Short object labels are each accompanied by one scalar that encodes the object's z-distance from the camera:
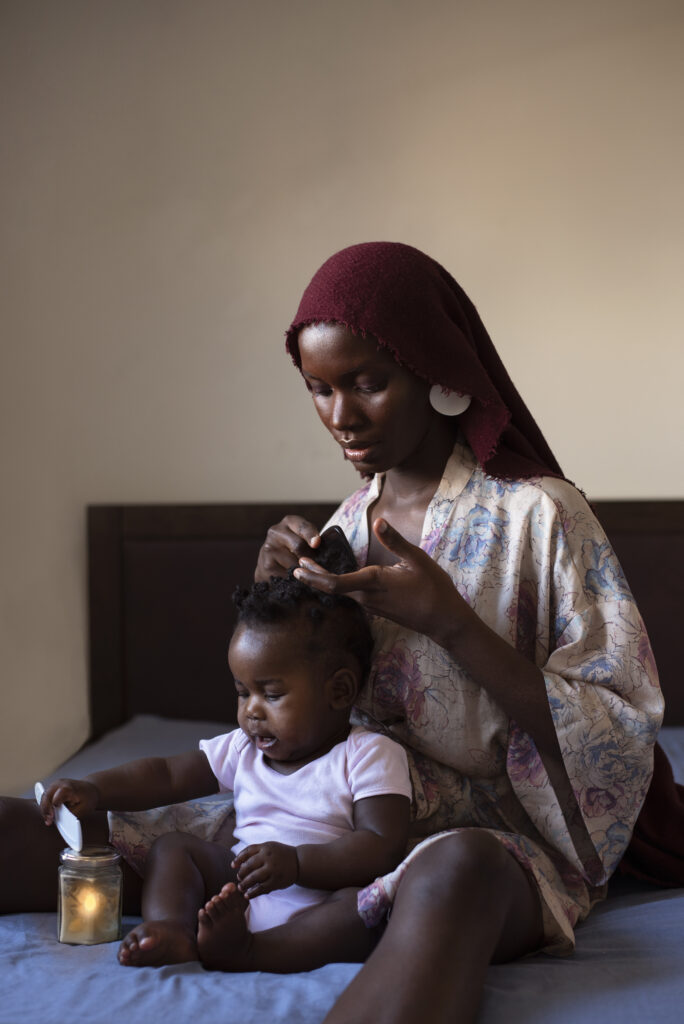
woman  1.28
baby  1.23
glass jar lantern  1.26
